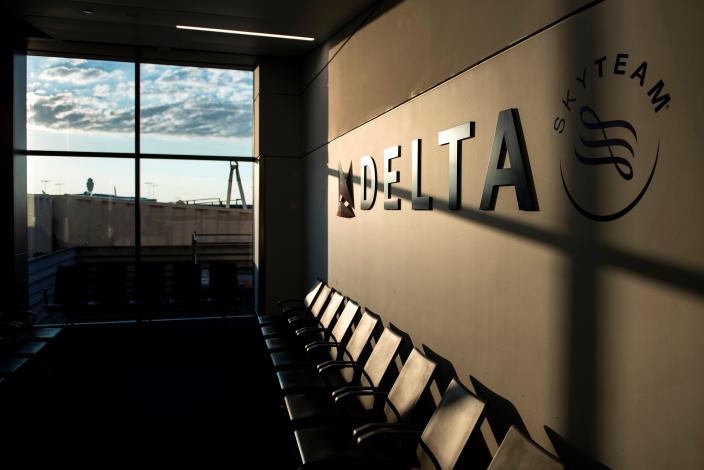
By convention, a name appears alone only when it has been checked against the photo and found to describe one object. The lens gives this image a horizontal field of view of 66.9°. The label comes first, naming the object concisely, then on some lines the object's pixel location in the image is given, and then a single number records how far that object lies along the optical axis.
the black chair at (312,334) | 4.52
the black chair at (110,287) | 7.54
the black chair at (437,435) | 2.41
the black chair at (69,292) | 7.27
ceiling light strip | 6.25
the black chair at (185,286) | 7.70
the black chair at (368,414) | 2.84
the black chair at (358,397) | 3.40
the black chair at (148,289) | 7.65
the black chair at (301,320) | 5.46
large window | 7.27
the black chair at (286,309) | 5.95
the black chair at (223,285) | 7.82
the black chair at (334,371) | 3.90
